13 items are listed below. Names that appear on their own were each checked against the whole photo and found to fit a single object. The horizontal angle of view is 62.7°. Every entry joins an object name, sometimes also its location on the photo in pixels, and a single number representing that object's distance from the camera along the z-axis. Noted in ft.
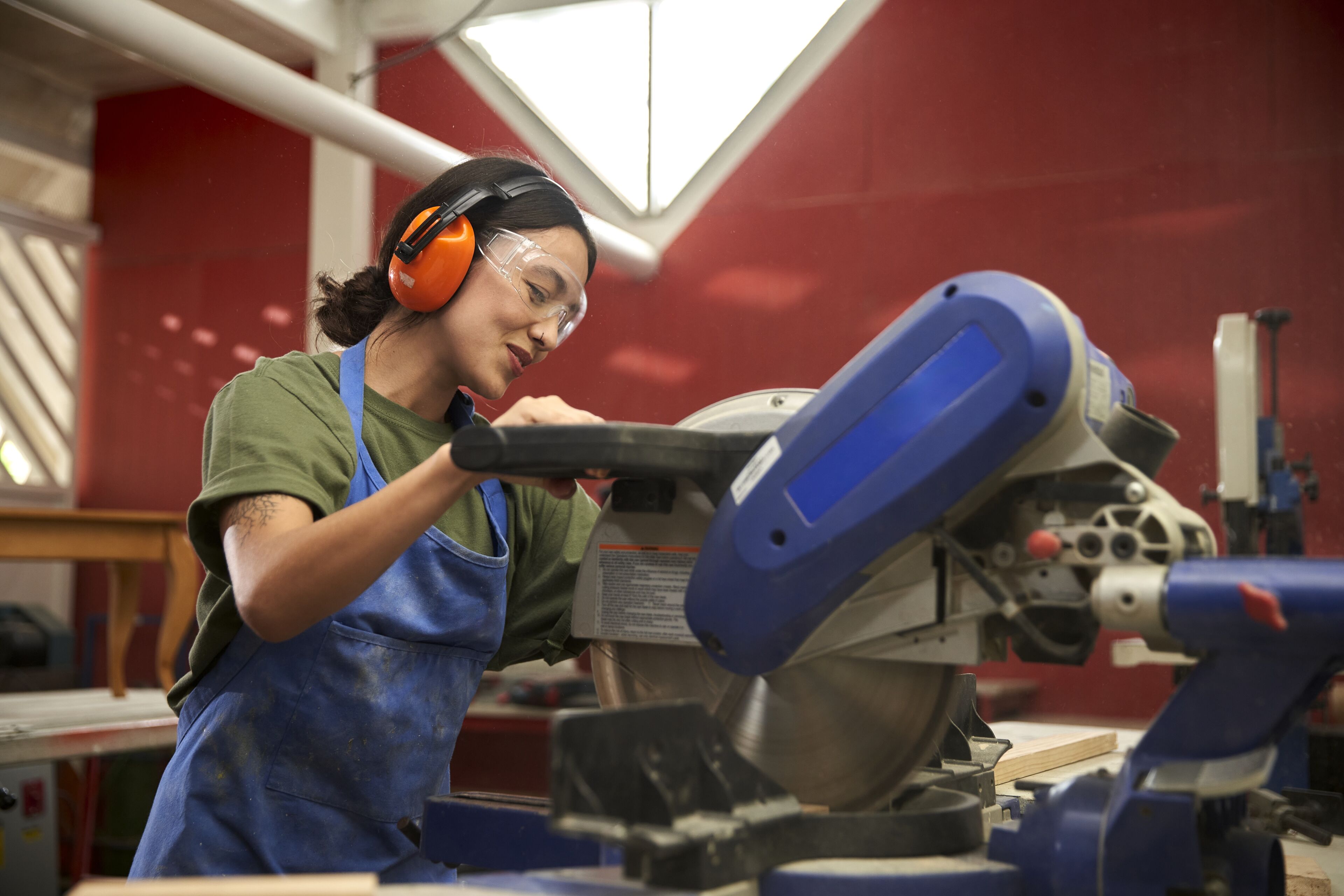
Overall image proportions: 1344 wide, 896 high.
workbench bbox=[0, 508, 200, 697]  11.55
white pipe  7.69
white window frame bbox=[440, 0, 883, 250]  13.96
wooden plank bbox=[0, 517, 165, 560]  11.46
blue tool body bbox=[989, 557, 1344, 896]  2.47
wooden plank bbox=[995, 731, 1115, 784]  5.04
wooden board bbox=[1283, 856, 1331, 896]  3.66
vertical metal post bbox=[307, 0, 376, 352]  14.83
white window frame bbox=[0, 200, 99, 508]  20.53
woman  3.50
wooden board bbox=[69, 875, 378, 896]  2.22
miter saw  2.53
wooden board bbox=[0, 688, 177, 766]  8.22
